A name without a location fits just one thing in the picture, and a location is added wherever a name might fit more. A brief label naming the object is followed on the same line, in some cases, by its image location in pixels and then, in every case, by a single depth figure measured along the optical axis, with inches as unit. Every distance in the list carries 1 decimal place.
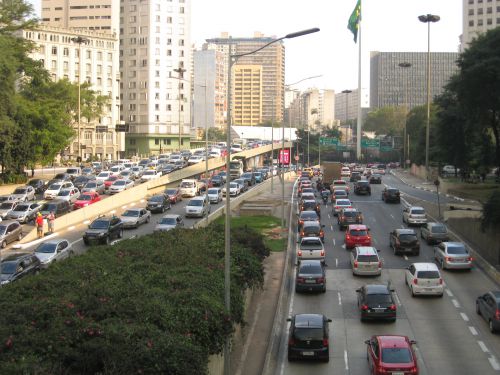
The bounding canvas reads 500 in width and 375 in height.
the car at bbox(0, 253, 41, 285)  1099.0
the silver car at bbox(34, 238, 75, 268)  1257.1
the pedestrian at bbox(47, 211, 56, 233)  1702.8
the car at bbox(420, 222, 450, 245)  1588.0
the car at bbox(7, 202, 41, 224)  1824.6
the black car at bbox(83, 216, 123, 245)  1534.8
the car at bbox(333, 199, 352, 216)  2020.2
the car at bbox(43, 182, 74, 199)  2265.0
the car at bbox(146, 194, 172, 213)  2056.7
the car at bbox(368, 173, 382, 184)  3117.6
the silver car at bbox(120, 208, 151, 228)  1765.5
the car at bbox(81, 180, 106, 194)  2297.0
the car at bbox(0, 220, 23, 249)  1528.1
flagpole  5334.6
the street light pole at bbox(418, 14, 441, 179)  2728.8
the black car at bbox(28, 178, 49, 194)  2481.5
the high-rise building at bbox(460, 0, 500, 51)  5787.4
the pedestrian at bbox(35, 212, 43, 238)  1641.2
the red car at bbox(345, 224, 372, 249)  1530.5
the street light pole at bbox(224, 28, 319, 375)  684.1
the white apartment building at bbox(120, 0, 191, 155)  5565.9
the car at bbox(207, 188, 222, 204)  2283.5
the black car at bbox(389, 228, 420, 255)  1473.9
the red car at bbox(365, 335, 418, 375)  729.0
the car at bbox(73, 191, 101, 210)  2048.5
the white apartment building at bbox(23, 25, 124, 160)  4808.1
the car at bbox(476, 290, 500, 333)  929.5
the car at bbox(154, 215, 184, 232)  1653.5
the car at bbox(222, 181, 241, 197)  2494.7
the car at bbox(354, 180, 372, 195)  2593.5
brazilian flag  4827.8
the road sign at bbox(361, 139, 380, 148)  4980.3
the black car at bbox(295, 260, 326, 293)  1167.6
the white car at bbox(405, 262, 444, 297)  1127.6
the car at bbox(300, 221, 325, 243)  1594.5
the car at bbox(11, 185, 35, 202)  2167.8
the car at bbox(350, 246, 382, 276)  1280.8
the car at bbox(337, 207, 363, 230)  1800.3
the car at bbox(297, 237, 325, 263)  1391.5
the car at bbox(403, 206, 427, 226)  1846.7
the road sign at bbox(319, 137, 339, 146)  4918.8
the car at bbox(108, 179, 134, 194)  2367.1
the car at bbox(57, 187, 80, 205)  2082.9
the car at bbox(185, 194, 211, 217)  1978.3
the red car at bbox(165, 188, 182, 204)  2257.3
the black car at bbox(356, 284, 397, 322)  987.9
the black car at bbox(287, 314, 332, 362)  825.5
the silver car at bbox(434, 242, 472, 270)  1312.7
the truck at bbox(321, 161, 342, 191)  2822.3
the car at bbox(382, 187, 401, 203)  2335.1
